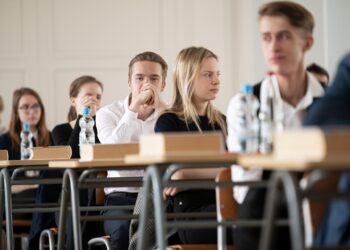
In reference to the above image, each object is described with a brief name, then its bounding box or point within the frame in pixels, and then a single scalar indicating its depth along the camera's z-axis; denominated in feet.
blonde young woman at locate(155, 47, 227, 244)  21.80
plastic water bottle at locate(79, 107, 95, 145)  27.71
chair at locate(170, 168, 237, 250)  17.46
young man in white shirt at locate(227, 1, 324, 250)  16.84
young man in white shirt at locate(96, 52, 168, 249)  24.95
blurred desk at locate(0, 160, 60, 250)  23.18
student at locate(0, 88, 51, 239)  33.86
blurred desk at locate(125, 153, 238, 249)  14.52
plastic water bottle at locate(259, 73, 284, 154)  16.55
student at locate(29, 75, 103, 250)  28.34
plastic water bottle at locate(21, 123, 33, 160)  33.31
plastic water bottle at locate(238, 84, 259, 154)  16.67
